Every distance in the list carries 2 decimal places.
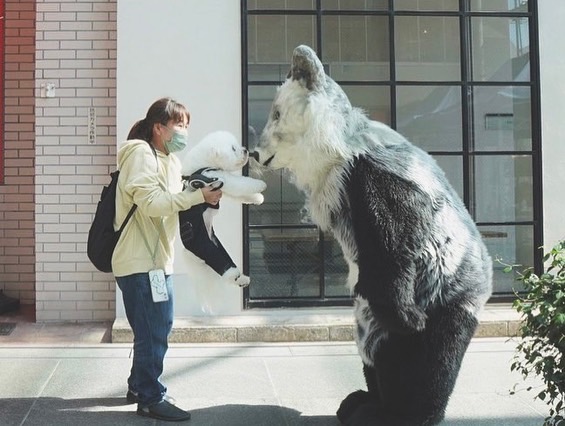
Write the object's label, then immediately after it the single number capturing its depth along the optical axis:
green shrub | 3.06
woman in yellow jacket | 3.88
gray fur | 3.18
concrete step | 6.04
